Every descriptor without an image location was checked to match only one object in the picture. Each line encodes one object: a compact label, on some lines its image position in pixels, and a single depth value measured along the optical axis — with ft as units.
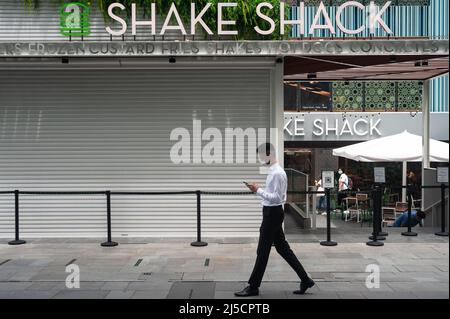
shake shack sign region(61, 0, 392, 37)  32.32
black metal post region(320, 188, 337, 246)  33.27
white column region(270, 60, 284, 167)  35.19
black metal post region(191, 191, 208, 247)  33.68
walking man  21.83
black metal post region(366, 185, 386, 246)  33.78
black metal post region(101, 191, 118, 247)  33.47
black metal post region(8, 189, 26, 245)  34.22
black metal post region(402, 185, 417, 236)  36.44
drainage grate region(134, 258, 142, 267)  28.48
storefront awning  34.14
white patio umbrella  48.37
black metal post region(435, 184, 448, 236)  35.76
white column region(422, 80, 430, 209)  43.11
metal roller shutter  36.04
